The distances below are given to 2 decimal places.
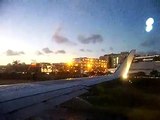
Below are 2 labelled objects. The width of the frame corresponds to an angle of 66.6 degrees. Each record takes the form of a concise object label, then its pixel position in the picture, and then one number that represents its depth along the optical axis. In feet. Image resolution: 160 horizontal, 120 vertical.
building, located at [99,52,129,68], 149.79
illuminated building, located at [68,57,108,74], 188.65
